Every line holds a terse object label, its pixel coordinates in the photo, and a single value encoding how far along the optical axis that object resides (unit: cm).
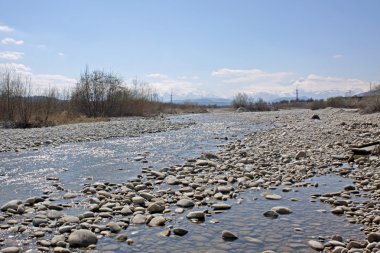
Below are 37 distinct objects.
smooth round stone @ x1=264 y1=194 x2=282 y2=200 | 686
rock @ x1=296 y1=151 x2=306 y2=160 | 1110
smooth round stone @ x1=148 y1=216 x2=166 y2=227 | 546
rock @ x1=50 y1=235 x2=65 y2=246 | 466
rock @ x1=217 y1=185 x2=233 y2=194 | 734
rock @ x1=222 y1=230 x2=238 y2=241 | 490
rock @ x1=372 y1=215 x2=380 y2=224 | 528
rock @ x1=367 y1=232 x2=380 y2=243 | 460
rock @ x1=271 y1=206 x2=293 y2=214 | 598
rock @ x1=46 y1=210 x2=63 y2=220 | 577
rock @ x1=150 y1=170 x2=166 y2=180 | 891
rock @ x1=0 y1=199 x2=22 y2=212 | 624
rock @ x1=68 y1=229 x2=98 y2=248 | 464
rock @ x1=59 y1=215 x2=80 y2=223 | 553
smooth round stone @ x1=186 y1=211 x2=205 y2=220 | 575
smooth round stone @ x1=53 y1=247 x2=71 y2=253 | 439
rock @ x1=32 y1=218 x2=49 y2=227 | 541
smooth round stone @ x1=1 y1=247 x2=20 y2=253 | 438
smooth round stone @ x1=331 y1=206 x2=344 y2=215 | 589
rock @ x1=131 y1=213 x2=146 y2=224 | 556
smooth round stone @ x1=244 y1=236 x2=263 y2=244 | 479
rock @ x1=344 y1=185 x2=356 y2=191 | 727
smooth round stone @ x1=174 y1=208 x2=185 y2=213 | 612
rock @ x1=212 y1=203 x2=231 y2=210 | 627
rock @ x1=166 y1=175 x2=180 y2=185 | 830
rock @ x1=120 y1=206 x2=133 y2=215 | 598
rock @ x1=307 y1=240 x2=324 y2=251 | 452
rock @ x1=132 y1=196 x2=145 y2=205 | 649
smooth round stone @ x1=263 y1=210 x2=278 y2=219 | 583
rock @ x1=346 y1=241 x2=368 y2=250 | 442
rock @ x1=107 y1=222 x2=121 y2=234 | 518
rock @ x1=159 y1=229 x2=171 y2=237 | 507
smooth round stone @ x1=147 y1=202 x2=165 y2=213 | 610
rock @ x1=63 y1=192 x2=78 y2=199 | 715
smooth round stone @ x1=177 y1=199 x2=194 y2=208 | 644
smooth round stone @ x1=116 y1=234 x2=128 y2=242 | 485
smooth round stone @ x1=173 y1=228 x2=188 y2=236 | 509
